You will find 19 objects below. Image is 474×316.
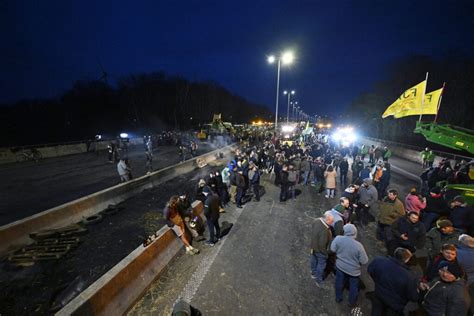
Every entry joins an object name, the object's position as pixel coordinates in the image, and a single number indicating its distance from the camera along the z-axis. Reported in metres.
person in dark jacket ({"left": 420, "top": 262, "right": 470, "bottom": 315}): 3.15
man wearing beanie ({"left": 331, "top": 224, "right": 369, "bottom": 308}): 4.35
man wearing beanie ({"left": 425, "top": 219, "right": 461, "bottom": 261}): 4.80
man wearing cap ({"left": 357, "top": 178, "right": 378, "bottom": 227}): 7.71
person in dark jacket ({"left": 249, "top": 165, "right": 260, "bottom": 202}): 10.52
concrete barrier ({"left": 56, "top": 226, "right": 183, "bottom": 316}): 3.85
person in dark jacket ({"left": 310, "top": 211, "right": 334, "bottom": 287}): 5.02
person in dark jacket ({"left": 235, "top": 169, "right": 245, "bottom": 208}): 9.87
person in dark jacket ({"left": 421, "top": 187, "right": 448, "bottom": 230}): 6.59
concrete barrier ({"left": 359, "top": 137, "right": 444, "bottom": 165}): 20.84
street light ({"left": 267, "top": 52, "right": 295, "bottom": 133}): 19.14
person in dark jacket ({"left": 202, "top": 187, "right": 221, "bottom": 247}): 6.88
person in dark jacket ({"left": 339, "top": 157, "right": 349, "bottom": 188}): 12.53
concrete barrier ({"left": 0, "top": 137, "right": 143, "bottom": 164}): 19.69
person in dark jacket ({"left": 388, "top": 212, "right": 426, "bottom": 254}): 5.07
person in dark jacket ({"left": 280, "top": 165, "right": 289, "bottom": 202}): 10.37
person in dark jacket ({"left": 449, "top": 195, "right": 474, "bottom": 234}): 5.67
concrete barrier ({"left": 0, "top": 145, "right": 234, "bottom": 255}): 6.91
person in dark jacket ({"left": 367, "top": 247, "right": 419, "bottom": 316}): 3.48
